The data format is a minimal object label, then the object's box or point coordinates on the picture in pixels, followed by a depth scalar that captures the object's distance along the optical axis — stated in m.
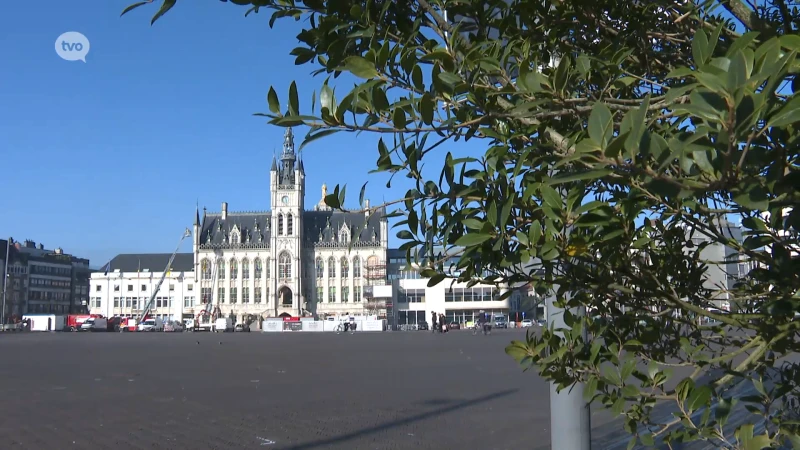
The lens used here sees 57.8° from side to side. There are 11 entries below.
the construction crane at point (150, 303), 103.56
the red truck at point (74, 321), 88.75
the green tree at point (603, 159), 1.38
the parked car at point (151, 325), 90.62
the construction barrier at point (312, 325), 78.44
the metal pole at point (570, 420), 3.88
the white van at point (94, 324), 86.25
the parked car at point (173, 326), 90.62
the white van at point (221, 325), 84.81
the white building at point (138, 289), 108.81
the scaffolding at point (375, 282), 96.44
